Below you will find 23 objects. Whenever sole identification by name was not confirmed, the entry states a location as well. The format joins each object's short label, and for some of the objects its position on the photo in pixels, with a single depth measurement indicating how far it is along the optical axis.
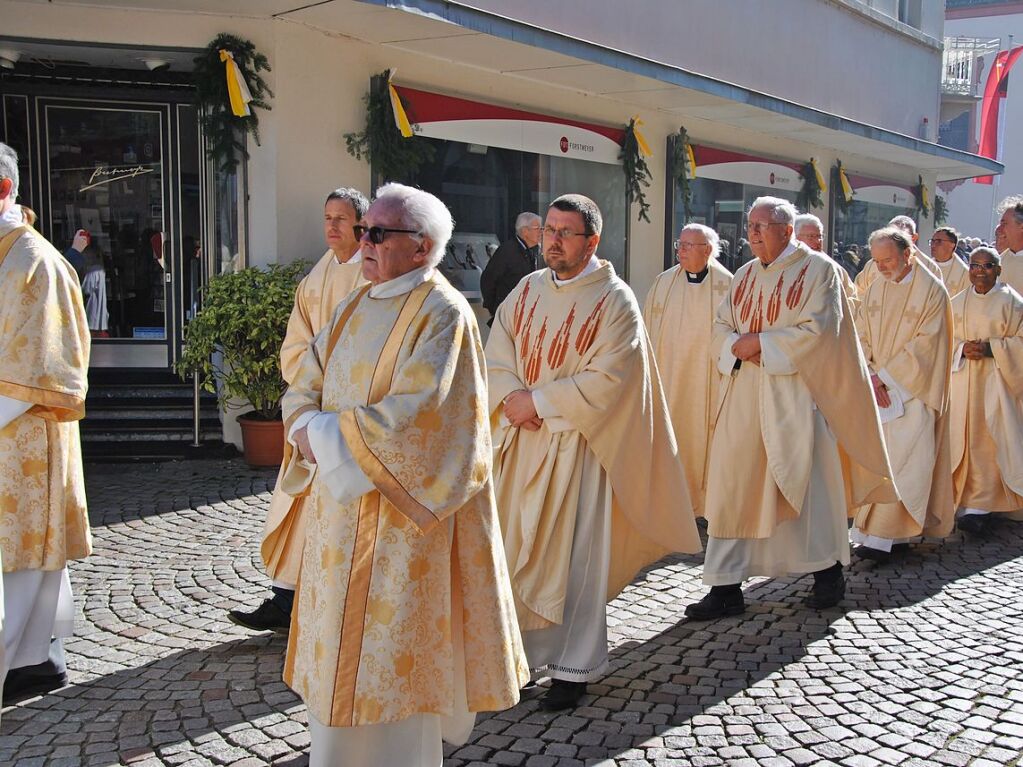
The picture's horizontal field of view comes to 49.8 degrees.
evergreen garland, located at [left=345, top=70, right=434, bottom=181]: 10.06
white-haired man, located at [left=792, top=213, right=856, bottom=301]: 8.57
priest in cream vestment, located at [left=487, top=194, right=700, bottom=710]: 4.52
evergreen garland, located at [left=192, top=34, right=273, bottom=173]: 9.16
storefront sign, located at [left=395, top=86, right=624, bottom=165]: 10.72
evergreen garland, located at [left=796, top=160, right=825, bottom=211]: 17.88
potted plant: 8.77
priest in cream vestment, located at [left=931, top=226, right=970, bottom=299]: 10.95
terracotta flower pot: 9.02
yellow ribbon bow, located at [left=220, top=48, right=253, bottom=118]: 9.07
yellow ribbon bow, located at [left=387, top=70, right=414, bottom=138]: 10.20
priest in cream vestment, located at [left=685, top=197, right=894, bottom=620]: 5.68
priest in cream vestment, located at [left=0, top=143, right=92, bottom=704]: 4.26
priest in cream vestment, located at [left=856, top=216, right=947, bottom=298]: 8.59
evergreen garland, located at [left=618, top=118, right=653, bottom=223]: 13.57
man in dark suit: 10.47
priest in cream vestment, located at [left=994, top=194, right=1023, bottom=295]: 8.51
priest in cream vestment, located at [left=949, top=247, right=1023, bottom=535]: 8.05
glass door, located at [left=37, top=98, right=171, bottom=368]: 10.27
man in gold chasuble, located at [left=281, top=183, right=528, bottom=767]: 3.16
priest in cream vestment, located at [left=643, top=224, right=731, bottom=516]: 7.60
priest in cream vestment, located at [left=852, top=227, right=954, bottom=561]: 7.03
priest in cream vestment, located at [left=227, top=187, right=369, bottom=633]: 4.94
